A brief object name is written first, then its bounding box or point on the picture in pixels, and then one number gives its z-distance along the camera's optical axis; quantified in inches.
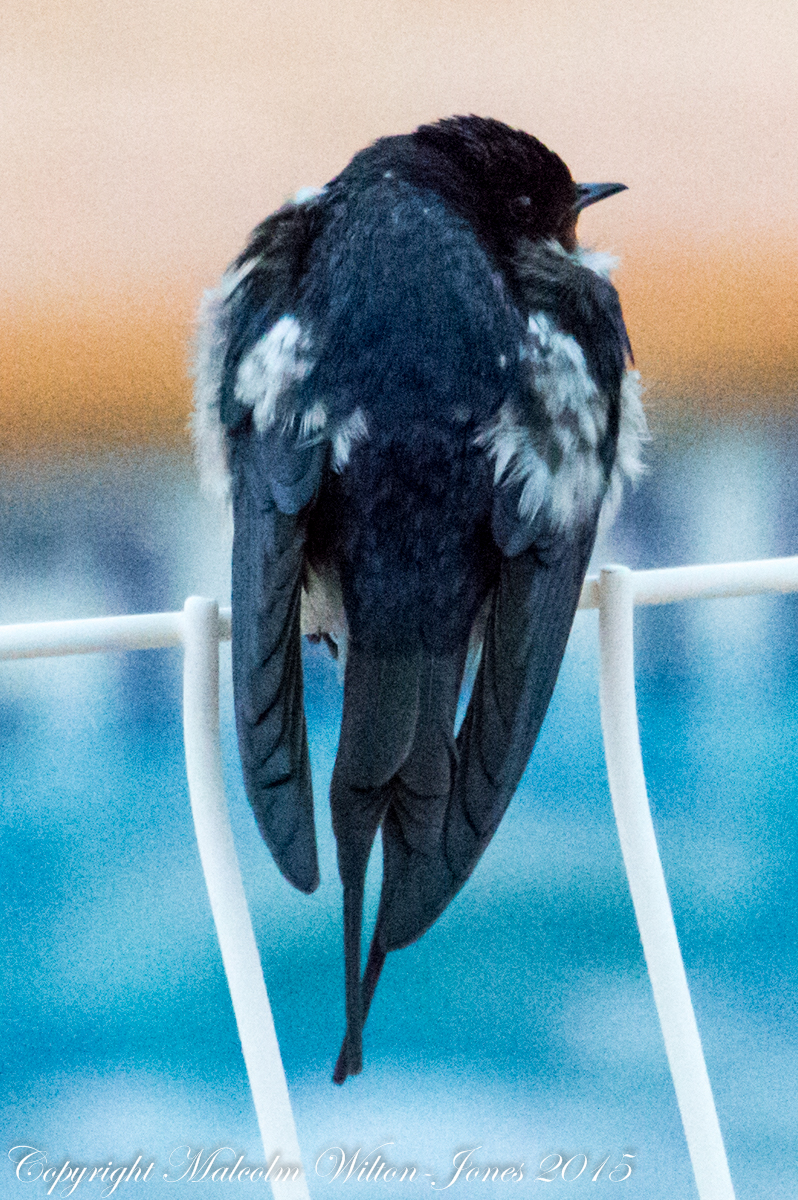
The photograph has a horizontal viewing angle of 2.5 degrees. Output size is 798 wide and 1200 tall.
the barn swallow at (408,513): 116.4
